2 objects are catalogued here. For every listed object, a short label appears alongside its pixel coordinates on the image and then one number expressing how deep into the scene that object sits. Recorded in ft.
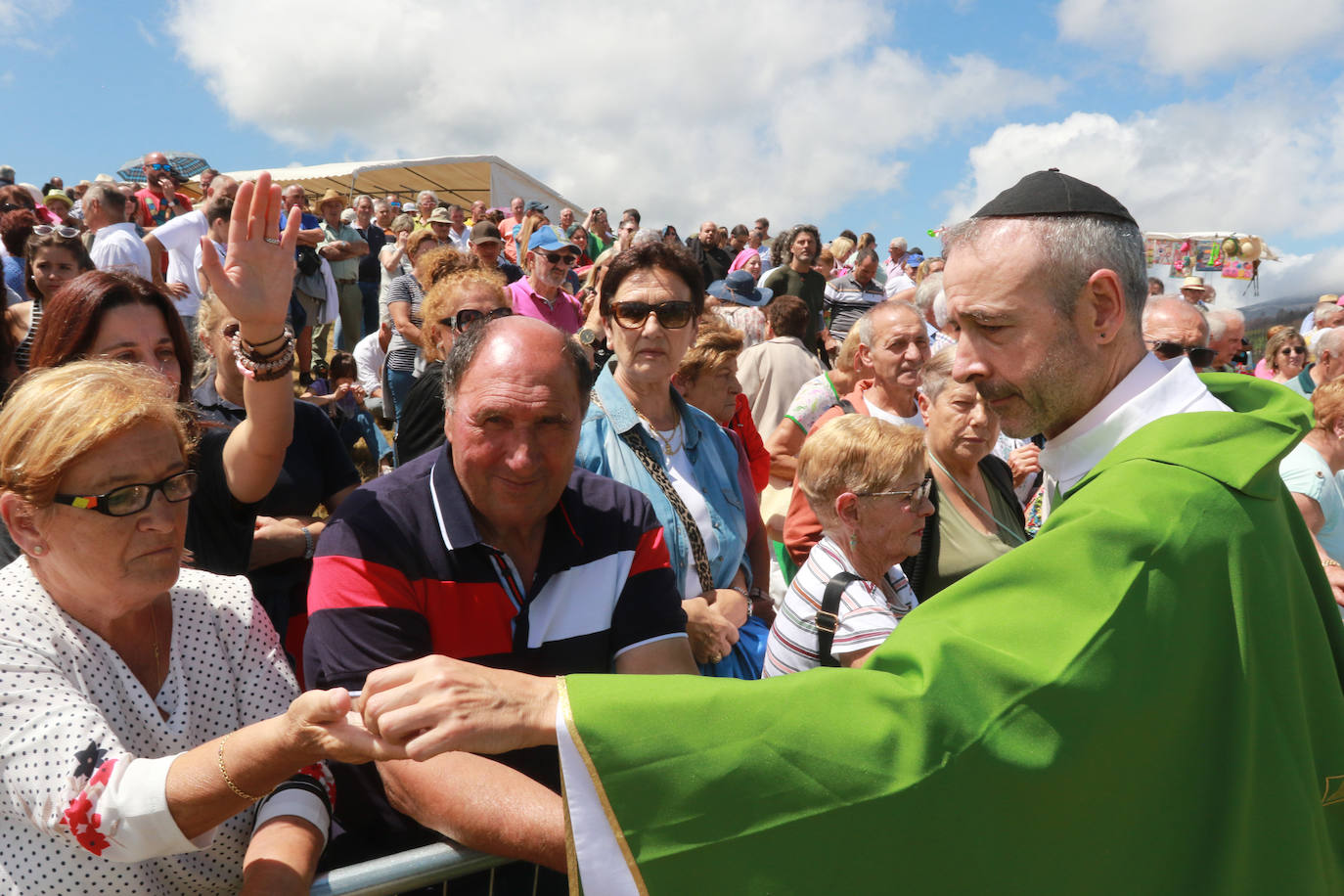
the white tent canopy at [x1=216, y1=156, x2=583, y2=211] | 59.41
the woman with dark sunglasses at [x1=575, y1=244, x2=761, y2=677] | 11.15
